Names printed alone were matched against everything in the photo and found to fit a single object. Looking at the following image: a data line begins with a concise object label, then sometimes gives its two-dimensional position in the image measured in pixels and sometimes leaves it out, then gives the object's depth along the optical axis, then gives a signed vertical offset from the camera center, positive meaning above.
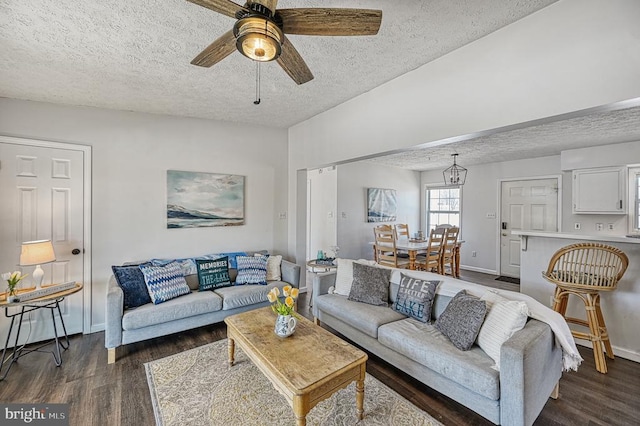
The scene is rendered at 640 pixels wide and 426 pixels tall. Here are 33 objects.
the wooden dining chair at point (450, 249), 4.92 -0.68
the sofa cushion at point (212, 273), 3.34 -0.77
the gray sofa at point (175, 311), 2.59 -1.04
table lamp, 2.54 -0.42
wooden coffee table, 1.59 -0.97
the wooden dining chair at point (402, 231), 5.99 -0.44
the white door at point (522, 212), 5.29 +0.00
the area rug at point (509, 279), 5.38 -1.35
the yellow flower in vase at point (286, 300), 2.11 -0.69
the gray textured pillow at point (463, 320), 1.98 -0.81
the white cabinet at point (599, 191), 4.29 +0.34
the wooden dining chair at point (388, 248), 4.54 -0.62
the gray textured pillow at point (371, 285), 2.85 -0.78
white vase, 2.09 -0.87
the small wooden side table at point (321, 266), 3.86 -0.76
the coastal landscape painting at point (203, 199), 3.69 +0.16
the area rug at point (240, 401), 1.86 -1.39
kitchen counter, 2.51 -0.25
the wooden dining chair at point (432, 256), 4.66 -0.76
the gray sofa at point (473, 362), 1.59 -1.01
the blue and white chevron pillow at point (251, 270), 3.54 -0.77
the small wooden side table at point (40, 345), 2.43 -1.32
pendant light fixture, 5.05 +0.78
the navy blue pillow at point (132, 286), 2.81 -0.77
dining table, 4.57 -0.61
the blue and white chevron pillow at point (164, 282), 2.92 -0.77
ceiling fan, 1.30 +0.93
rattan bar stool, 2.43 -0.62
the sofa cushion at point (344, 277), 3.16 -0.76
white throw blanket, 1.86 -0.75
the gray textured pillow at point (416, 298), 2.46 -0.79
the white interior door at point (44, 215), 2.89 -0.05
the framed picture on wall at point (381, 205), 6.19 +0.15
